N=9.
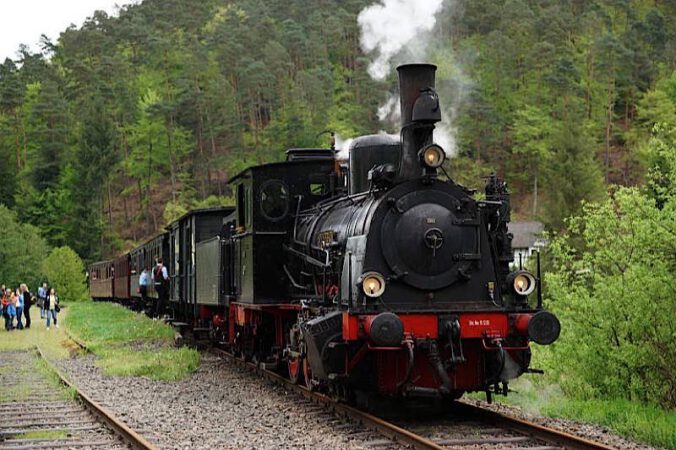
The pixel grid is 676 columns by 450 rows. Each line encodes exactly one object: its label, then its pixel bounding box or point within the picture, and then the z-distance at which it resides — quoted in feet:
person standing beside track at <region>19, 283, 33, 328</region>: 93.85
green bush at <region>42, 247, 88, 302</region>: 181.20
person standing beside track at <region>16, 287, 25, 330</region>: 92.23
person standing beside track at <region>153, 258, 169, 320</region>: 86.02
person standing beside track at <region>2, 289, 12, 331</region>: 90.58
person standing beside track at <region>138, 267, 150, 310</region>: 102.73
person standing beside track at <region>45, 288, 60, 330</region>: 93.21
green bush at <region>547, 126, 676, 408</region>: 38.58
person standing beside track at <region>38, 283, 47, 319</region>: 101.35
